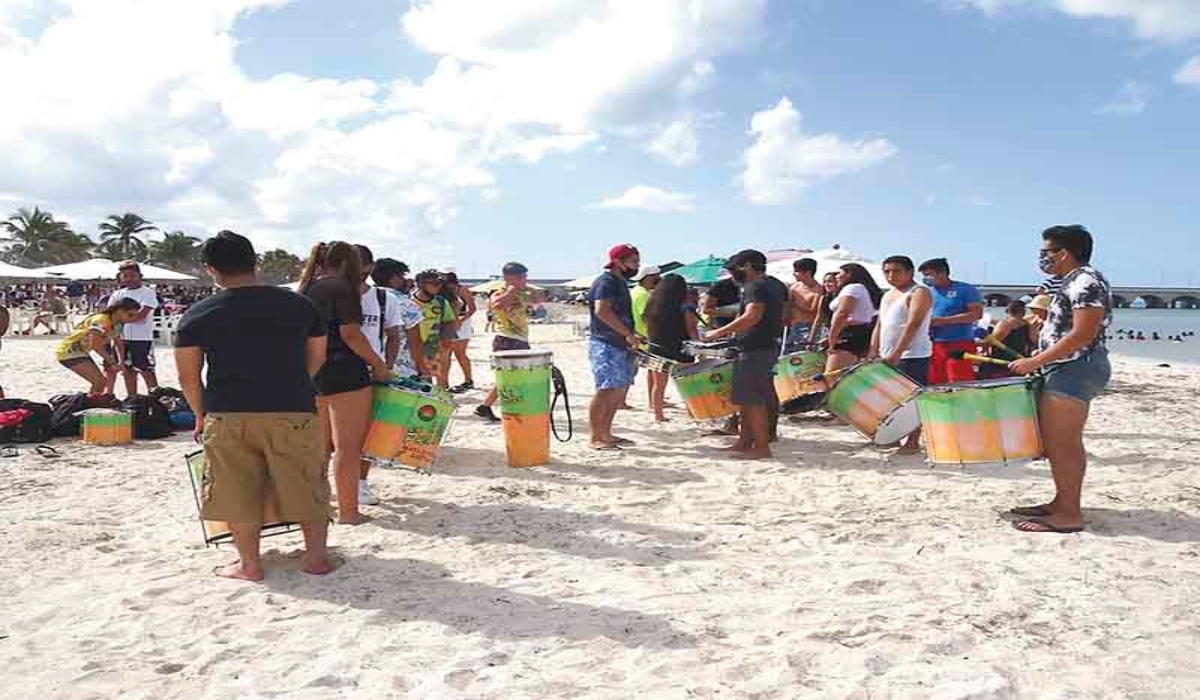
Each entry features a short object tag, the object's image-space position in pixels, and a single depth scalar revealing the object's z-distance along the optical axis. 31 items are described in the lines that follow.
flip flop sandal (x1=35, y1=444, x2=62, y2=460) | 6.75
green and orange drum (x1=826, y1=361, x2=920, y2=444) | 6.38
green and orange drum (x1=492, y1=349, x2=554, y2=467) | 6.03
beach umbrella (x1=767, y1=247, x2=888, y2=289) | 12.09
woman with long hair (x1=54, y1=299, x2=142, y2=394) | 8.37
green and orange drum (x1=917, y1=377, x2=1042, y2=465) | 4.62
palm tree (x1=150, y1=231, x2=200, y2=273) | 78.06
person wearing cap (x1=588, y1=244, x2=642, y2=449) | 6.79
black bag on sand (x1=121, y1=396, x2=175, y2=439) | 7.60
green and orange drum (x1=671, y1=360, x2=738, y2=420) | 7.20
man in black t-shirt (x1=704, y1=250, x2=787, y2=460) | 6.59
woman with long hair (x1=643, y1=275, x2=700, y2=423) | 7.73
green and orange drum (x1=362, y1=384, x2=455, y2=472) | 4.97
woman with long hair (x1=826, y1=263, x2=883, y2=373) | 7.31
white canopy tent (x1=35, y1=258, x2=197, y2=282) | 26.55
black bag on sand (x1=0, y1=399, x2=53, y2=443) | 7.21
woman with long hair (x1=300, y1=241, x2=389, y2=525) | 4.45
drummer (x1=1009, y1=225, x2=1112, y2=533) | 4.36
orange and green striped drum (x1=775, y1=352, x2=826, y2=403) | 7.43
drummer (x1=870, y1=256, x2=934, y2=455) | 6.56
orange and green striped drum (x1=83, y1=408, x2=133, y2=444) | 7.27
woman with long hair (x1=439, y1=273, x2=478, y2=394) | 9.76
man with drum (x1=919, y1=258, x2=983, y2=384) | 7.17
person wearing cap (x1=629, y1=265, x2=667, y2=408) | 8.57
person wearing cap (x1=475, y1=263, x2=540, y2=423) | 8.16
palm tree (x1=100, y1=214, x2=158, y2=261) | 74.56
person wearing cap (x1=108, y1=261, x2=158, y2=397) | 8.80
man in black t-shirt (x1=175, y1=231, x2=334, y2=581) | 3.64
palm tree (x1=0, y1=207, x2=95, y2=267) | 69.94
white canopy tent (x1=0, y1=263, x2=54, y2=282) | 25.45
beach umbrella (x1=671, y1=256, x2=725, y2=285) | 15.20
